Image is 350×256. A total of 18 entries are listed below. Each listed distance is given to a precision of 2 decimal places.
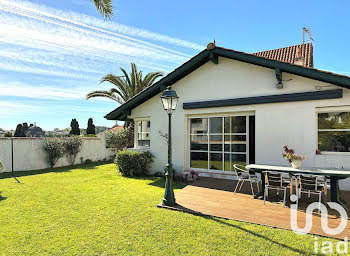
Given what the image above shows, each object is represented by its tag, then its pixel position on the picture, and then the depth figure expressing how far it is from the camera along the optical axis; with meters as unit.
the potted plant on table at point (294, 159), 6.05
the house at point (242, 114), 7.38
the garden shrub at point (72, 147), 15.84
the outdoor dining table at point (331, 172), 5.34
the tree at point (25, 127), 27.28
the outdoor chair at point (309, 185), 5.65
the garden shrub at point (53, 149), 14.76
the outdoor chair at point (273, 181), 6.19
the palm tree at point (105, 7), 8.91
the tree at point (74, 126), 29.62
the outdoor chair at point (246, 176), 6.65
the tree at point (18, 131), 25.40
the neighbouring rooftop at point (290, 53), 13.43
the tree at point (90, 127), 31.61
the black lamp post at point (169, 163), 6.08
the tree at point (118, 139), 17.75
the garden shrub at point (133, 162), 10.64
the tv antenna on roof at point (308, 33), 15.47
